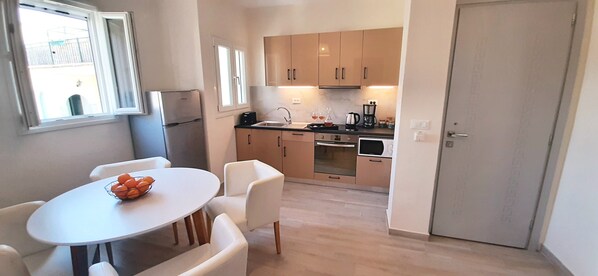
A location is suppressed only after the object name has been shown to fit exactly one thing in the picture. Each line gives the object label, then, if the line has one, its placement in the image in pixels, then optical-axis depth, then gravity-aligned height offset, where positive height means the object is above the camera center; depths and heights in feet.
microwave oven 10.35 -2.34
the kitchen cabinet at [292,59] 11.59 +1.61
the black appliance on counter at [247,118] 12.90 -1.39
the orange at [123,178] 5.23 -1.86
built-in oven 10.98 -2.83
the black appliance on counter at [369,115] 11.58 -1.05
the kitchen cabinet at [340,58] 10.96 +1.59
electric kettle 11.43 -1.31
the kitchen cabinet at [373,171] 10.61 -3.46
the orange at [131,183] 5.13 -1.92
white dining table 4.11 -2.33
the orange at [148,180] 5.41 -1.95
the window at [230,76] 10.96 +0.82
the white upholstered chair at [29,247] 4.51 -3.03
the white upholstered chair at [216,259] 3.33 -2.54
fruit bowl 5.01 -2.00
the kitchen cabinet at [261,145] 12.07 -2.66
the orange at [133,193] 5.07 -2.11
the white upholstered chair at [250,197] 6.08 -2.85
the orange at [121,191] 4.99 -2.02
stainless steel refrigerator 8.75 -1.32
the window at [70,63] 6.38 +0.92
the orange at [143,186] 5.23 -2.02
